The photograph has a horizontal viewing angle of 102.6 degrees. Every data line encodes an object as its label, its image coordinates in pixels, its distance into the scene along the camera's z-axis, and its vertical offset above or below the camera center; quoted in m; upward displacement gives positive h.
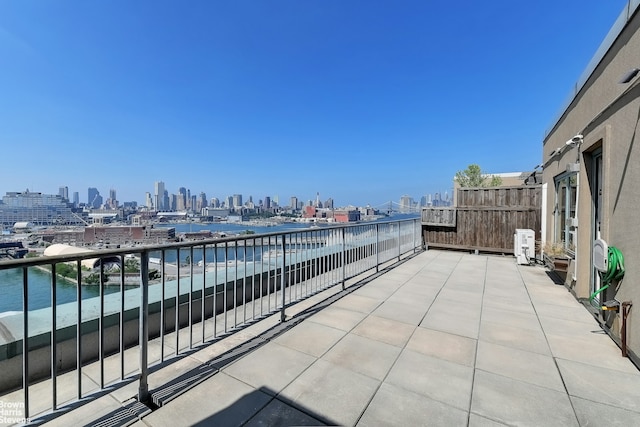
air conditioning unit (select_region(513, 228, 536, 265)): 6.07 -0.87
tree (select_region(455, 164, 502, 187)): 20.00 +2.53
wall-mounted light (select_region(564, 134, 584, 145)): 3.65 +1.01
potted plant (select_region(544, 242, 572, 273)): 4.48 -0.85
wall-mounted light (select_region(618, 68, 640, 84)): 2.09 +1.12
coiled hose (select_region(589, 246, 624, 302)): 2.44 -0.54
